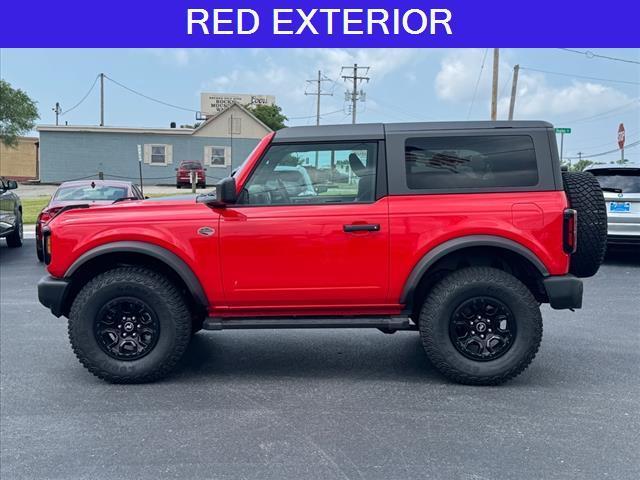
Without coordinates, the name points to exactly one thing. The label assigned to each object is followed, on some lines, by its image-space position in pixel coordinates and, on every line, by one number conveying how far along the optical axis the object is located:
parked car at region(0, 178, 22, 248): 11.72
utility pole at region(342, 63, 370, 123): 56.62
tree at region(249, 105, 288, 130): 67.44
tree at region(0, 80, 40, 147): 33.09
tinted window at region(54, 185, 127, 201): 11.41
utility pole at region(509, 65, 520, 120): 31.62
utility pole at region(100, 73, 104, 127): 58.94
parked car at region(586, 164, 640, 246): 9.68
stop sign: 20.47
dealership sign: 78.00
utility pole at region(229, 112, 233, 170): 37.19
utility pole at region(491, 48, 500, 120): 26.75
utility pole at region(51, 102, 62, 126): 72.76
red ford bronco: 4.66
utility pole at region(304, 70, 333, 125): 62.91
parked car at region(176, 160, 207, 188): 34.03
